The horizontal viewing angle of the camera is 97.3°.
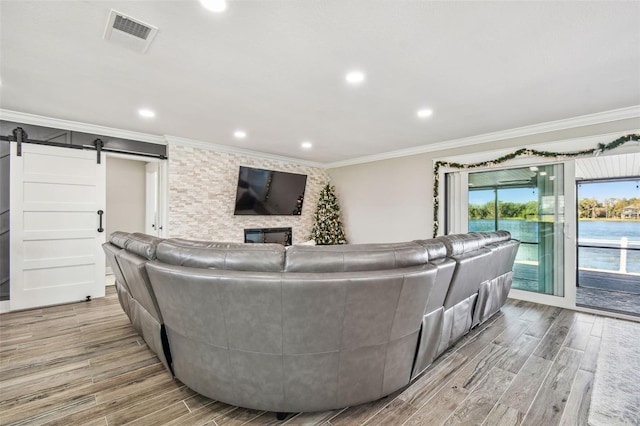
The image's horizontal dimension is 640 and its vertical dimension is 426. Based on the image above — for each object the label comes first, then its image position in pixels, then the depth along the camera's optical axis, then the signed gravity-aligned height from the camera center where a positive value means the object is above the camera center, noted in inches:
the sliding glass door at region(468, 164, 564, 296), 154.6 +0.1
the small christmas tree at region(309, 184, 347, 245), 254.2 -6.9
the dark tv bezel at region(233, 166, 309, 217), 209.4 +18.7
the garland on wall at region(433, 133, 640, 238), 133.1 +32.8
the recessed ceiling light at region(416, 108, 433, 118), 133.7 +49.8
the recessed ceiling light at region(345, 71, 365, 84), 98.6 +49.6
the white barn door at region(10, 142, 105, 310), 141.3 -6.5
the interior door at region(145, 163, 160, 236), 192.1 +9.9
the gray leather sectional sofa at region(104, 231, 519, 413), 58.5 -22.6
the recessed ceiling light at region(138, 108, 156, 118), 135.5 +50.0
